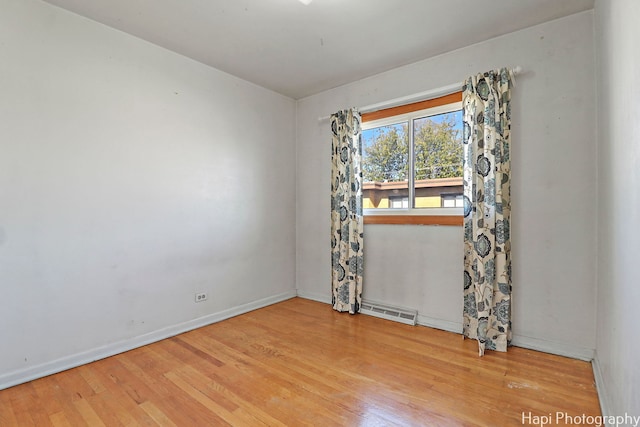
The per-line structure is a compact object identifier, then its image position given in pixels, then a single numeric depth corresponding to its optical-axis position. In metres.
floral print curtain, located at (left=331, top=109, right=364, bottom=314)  3.28
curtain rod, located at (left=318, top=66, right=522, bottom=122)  2.66
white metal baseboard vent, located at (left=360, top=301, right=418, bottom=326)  2.96
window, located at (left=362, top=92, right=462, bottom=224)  2.86
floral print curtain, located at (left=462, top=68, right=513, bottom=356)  2.38
